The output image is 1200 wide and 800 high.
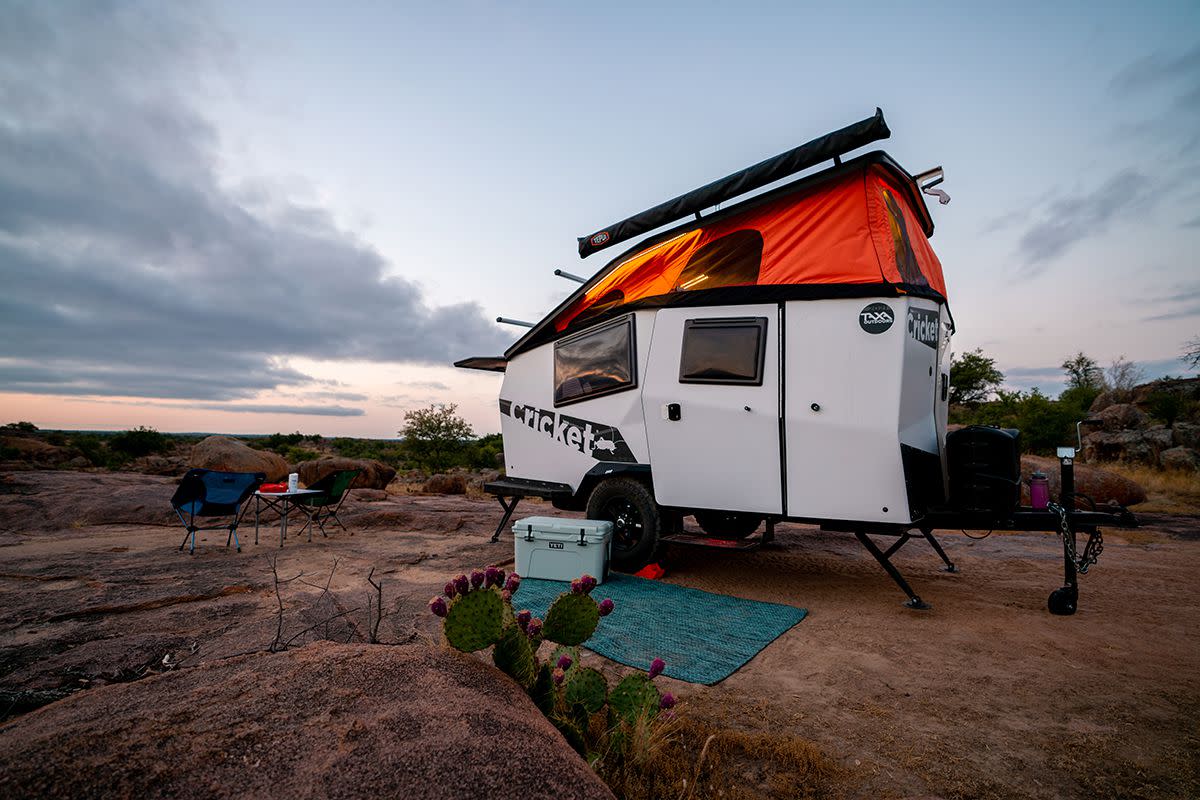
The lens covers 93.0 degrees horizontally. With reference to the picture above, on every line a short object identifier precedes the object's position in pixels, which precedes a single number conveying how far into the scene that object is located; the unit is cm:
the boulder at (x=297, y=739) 141
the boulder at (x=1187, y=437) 1577
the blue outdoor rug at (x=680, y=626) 373
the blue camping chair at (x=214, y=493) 750
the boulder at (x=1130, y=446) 1523
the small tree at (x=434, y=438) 2280
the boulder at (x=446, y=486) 1612
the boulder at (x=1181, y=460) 1382
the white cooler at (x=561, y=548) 574
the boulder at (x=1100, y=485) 1082
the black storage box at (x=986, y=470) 459
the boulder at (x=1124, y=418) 1812
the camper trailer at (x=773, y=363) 463
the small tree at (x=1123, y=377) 2755
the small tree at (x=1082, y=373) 3152
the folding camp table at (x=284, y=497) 800
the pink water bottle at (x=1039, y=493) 466
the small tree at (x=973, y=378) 2703
